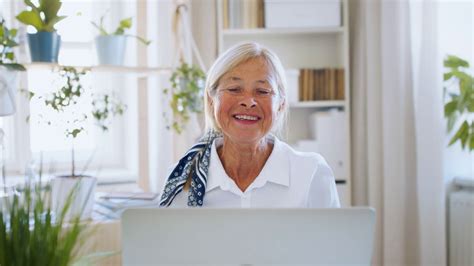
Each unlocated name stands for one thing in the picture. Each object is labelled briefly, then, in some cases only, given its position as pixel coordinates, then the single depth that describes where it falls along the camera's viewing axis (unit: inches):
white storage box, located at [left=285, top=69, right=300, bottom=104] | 119.0
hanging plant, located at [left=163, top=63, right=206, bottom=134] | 100.7
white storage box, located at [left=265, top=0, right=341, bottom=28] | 118.2
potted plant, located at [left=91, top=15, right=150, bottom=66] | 99.0
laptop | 34.7
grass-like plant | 27.8
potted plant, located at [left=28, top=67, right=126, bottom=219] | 77.7
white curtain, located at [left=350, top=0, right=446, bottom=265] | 104.3
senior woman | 61.5
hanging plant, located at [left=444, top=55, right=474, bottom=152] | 98.3
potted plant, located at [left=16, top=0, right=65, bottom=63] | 82.0
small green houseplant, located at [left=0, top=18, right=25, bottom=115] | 79.0
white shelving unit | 126.4
